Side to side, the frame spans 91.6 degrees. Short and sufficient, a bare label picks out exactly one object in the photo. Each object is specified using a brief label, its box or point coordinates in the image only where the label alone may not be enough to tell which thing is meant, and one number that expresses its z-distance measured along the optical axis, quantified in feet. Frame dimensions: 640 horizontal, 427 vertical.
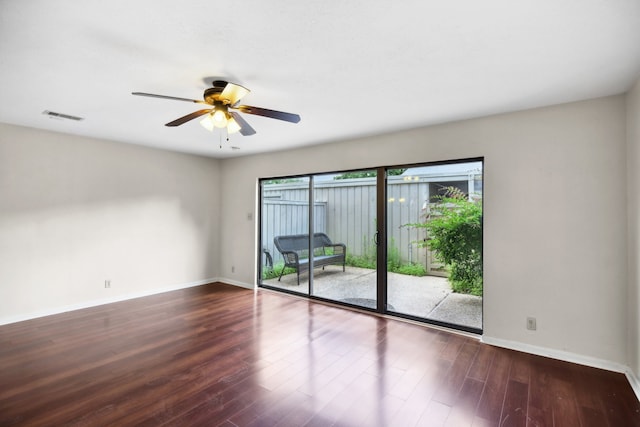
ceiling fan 7.88
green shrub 11.59
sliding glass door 11.90
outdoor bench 15.61
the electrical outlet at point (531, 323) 9.82
